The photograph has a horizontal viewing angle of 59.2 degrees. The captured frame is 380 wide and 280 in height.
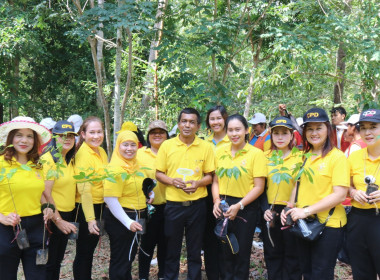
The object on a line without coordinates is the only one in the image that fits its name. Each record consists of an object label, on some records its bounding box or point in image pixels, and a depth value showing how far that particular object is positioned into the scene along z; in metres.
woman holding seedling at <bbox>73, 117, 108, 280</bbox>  3.50
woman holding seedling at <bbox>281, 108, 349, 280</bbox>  2.85
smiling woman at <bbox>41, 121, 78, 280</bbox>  3.34
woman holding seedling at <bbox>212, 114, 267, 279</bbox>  3.42
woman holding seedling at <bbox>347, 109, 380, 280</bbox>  2.73
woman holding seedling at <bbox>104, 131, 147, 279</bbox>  3.31
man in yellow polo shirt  3.63
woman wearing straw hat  2.84
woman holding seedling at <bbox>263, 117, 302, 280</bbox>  3.42
